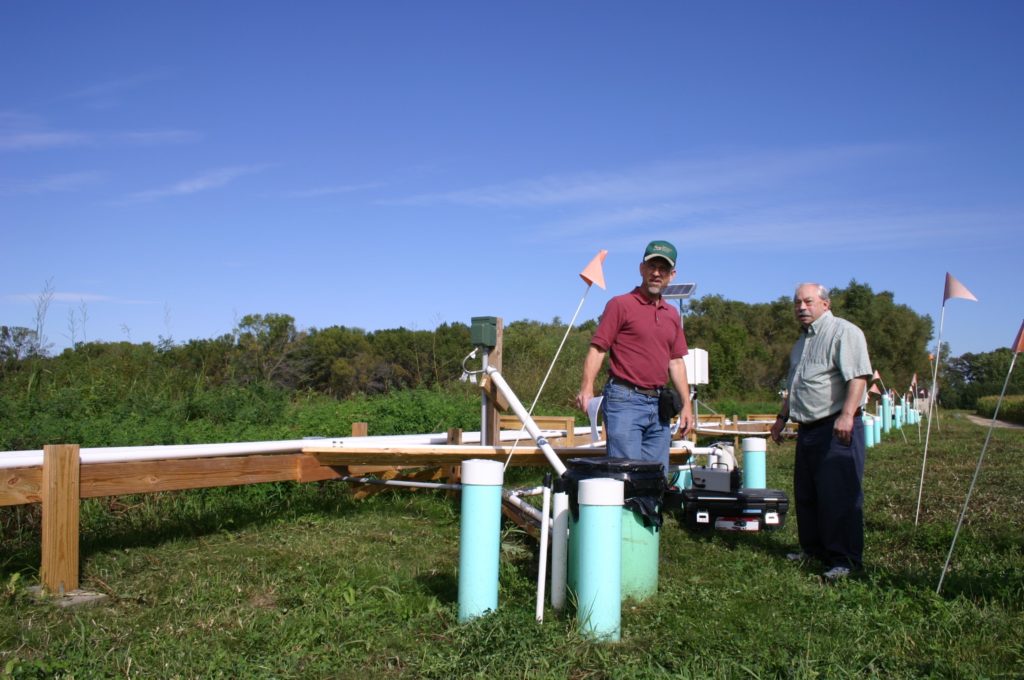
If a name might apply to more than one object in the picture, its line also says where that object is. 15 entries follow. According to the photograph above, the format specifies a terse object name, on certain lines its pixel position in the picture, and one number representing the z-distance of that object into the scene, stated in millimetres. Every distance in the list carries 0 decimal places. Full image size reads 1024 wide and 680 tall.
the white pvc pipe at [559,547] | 4008
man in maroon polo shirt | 5219
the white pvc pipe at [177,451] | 4516
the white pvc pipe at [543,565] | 3793
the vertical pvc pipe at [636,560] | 4246
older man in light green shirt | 5031
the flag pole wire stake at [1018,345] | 4812
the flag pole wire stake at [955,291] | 6212
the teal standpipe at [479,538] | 3799
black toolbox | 5734
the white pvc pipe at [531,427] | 4898
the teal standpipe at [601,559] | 3633
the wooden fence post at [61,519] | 4367
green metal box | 6539
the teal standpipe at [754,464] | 7039
